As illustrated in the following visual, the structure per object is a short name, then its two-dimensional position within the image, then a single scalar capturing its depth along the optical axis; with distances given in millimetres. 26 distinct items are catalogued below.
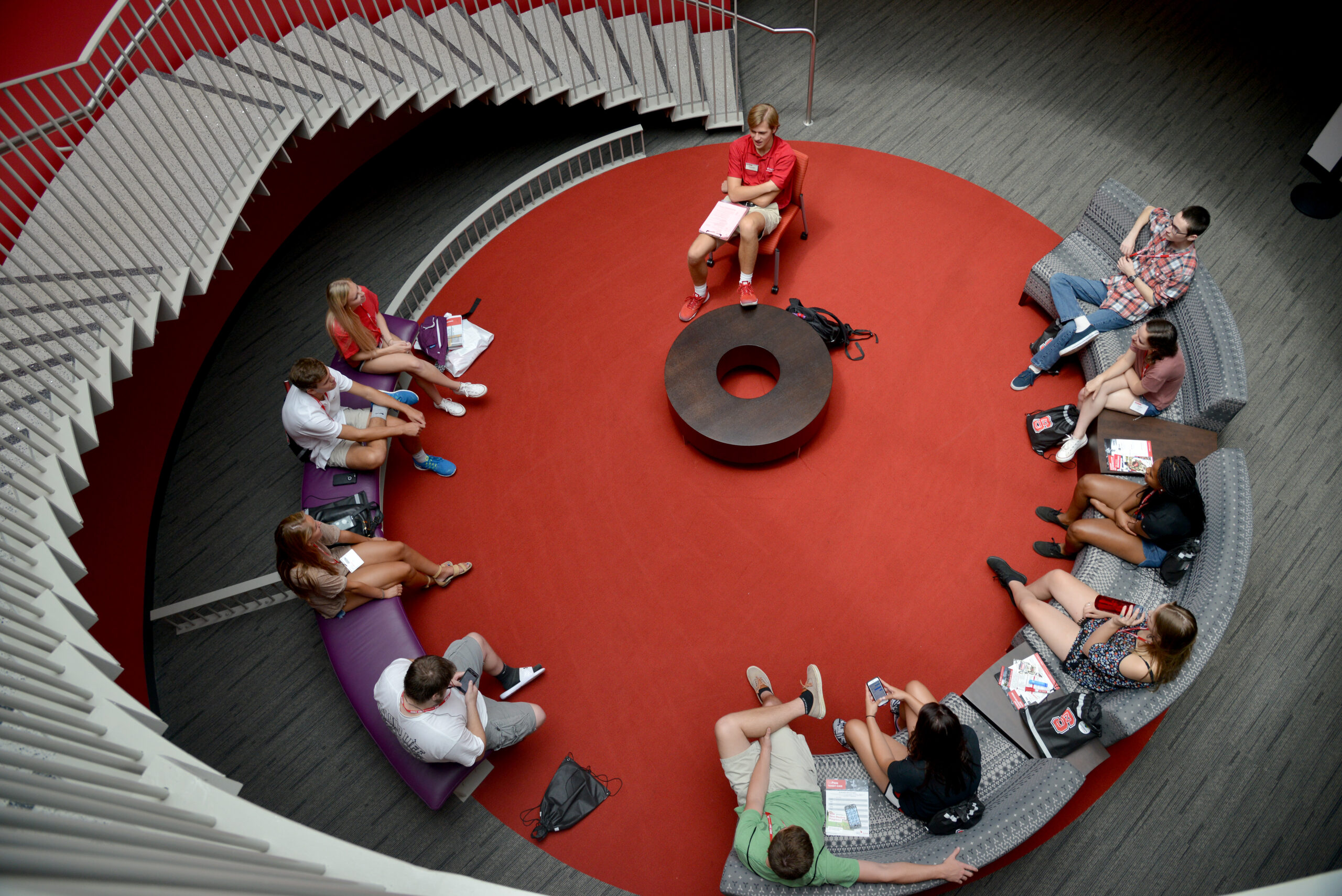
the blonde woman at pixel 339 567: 4680
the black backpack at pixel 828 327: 6543
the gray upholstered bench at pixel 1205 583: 4281
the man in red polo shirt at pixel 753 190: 6520
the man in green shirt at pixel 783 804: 3906
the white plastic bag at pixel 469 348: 6770
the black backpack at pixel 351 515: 5426
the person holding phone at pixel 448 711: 4258
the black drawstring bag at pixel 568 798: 4926
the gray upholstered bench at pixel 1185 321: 5148
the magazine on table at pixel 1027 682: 4672
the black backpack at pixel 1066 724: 4438
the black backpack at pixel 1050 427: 5879
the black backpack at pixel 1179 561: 4707
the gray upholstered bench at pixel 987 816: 4047
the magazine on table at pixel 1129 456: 5316
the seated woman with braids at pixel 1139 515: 4523
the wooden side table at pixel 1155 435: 5312
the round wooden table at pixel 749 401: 5891
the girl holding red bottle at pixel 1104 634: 4070
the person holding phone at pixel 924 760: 3959
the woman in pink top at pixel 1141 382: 5023
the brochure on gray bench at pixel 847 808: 4484
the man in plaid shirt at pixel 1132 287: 5492
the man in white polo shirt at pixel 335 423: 5301
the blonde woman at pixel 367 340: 5633
